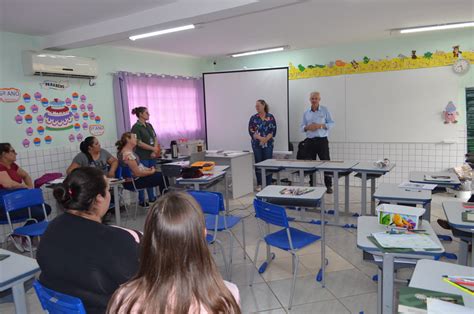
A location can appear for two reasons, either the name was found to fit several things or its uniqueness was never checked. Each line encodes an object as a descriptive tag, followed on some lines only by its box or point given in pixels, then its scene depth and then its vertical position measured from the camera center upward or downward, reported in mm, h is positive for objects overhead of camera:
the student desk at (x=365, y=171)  4254 -675
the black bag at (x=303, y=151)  6125 -596
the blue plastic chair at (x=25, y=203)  3497 -766
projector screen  6660 +318
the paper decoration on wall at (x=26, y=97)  4820 +415
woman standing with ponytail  5789 -296
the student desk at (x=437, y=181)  3520 -692
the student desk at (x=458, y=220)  2240 -706
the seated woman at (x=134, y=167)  4957 -600
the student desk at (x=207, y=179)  4099 -660
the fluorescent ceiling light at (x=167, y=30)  4159 +1098
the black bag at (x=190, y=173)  4211 -596
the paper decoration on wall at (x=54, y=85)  5055 +610
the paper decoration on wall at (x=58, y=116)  5121 +160
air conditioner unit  4728 +856
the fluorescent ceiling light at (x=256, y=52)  6648 +1264
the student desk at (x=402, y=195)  2896 -689
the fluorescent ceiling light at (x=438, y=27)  5160 +1204
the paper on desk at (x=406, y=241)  1844 -679
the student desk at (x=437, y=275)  1447 -713
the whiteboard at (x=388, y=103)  5926 +175
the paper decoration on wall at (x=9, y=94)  4588 +451
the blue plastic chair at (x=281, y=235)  2796 -1013
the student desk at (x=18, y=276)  1782 -726
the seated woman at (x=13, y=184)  3938 -619
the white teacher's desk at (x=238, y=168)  6027 -831
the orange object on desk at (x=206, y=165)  4496 -554
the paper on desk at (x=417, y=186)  3255 -681
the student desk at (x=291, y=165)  4711 -639
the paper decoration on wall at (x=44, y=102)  5037 +361
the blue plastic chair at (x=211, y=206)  3158 -757
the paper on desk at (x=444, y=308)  1290 -711
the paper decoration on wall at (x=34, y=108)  4916 +276
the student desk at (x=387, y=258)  1799 -735
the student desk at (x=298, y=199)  3102 -723
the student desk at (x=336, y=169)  4449 -659
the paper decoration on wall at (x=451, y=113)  5820 -50
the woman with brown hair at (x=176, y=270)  1068 -446
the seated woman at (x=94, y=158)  4809 -433
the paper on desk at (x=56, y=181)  4328 -645
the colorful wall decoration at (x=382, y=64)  5793 +845
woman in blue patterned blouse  6383 -237
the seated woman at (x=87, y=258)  1452 -535
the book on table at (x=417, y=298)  1330 -715
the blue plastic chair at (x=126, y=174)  5324 -740
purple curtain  6121 +382
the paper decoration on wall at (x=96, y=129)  5688 -59
